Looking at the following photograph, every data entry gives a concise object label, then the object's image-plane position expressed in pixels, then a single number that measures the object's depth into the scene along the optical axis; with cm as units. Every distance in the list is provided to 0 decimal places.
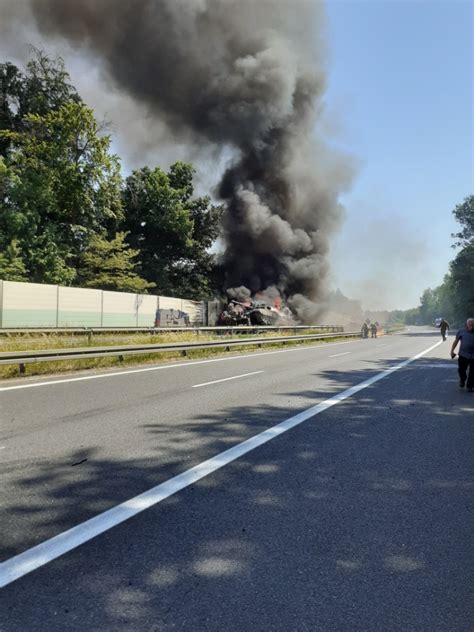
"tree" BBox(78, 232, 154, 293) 3626
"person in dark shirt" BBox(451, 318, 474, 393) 942
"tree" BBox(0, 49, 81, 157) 3650
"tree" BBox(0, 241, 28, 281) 2897
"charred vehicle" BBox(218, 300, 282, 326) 3433
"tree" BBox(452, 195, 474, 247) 6944
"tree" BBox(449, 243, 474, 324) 6698
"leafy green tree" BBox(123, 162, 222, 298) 4412
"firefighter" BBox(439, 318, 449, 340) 3250
